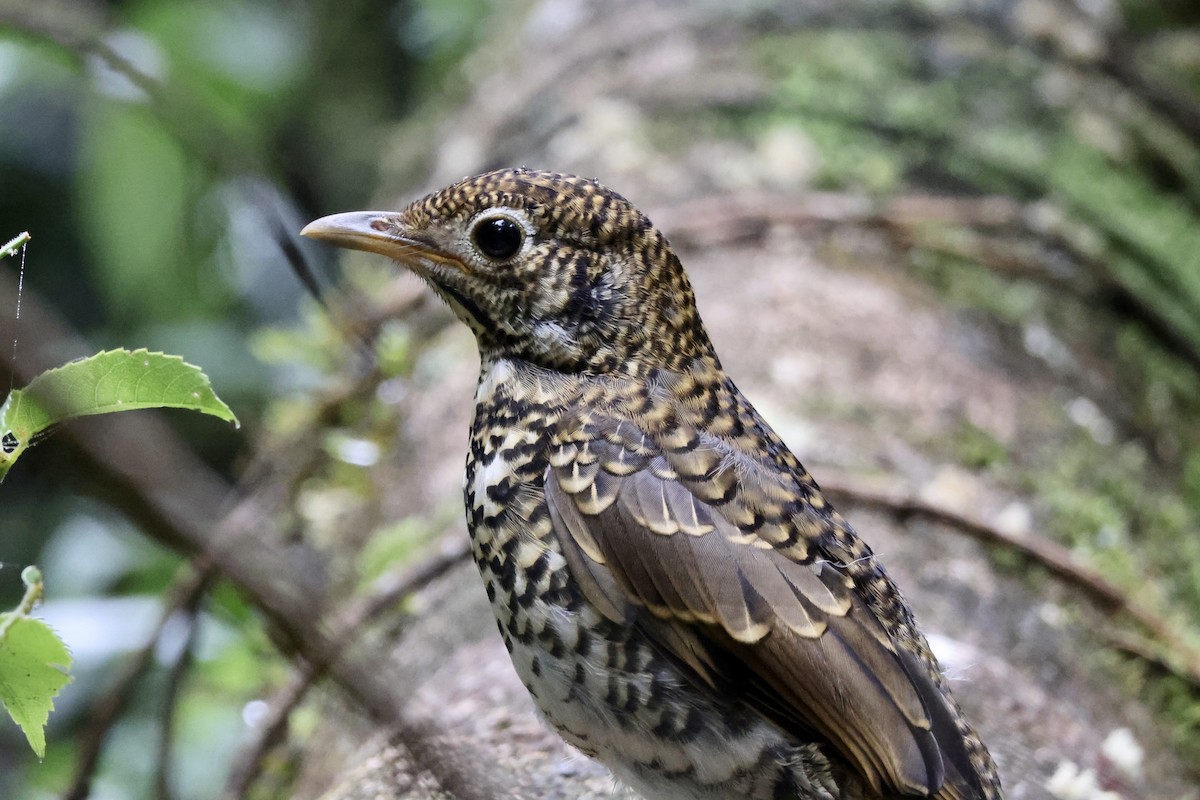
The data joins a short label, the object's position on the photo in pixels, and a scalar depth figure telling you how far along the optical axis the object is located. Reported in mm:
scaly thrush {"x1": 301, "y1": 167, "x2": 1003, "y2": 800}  3040
